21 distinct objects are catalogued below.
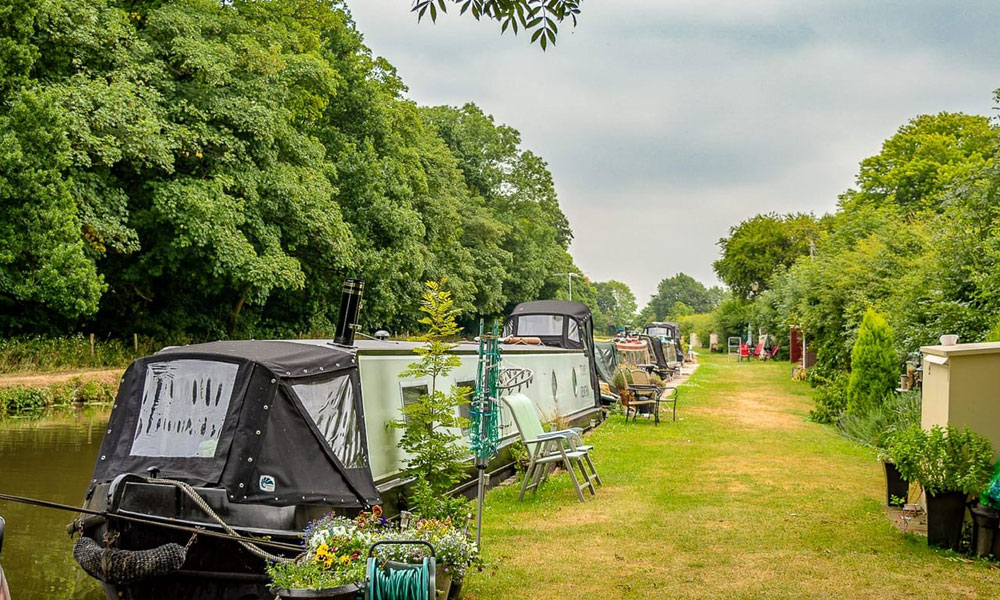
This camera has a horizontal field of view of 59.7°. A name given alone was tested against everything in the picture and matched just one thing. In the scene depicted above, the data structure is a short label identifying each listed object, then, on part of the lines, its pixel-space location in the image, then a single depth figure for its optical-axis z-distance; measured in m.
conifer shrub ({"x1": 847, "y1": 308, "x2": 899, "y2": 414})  15.06
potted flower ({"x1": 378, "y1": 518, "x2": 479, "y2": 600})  5.52
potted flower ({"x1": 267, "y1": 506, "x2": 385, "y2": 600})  4.85
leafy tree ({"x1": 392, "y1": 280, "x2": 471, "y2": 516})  7.67
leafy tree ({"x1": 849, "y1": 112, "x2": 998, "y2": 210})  43.44
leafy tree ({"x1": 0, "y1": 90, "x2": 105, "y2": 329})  19.89
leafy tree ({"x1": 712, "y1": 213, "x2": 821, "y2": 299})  58.94
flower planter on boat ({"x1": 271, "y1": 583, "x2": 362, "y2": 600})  4.80
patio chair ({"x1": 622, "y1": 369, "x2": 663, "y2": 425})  17.16
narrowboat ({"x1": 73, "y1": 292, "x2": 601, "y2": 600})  5.54
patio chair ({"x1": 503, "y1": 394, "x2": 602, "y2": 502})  9.45
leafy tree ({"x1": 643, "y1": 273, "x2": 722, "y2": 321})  184.25
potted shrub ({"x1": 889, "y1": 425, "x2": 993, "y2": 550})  6.87
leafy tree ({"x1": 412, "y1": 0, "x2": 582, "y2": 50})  5.01
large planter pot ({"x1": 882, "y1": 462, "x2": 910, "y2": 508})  8.15
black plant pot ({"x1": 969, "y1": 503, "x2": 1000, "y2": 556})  6.67
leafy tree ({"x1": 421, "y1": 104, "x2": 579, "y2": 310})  56.34
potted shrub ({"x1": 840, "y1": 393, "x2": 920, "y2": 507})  12.07
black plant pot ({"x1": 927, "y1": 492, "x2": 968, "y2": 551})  7.00
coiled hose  4.82
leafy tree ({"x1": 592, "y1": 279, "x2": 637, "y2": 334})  169.64
